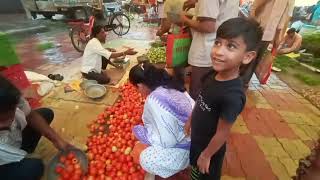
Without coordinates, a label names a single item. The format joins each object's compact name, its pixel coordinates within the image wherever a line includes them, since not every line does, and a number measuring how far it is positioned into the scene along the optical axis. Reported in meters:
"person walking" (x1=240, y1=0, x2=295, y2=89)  2.48
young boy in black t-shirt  0.99
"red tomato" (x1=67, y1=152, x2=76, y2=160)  1.61
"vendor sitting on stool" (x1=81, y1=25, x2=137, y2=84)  3.17
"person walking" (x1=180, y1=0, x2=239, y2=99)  1.65
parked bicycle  4.90
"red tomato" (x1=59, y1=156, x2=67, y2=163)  1.56
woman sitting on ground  1.45
